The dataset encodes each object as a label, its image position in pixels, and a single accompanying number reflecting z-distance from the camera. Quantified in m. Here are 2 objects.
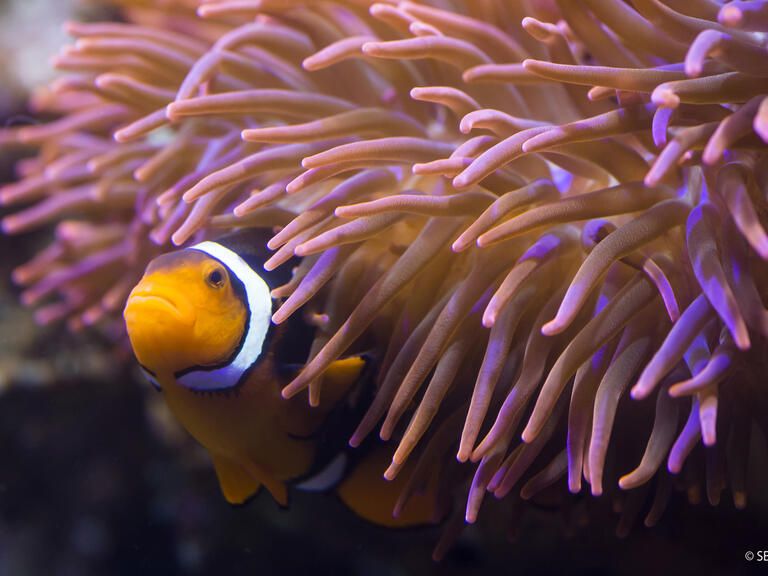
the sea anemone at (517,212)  0.30
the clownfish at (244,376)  0.31
